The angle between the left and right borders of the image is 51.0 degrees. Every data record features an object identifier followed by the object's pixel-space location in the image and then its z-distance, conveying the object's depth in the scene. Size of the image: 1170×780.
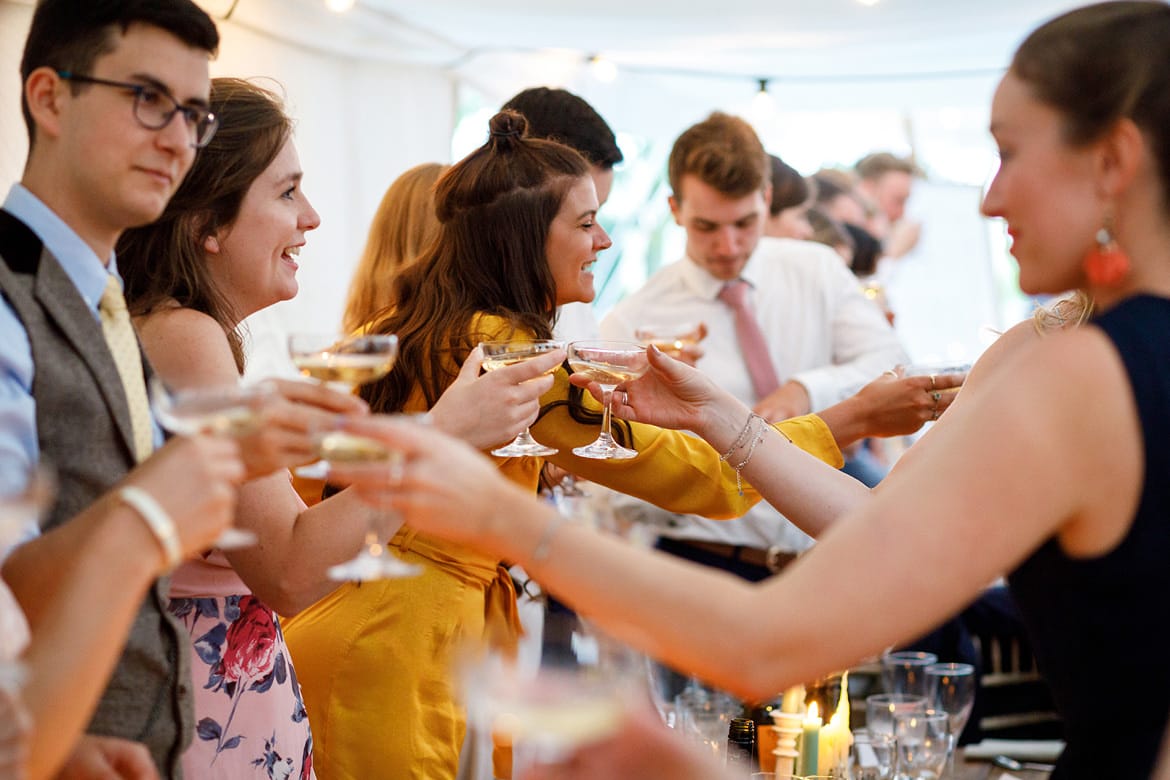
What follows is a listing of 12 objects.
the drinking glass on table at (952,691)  2.81
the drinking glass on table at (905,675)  2.83
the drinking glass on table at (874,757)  2.44
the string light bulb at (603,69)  6.15
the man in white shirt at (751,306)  4.29
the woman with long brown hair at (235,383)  1.90
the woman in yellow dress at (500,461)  2.35
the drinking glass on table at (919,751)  2.43
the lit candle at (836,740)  2.36
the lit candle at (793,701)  2.35
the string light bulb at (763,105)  6.96
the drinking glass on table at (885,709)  2.50
